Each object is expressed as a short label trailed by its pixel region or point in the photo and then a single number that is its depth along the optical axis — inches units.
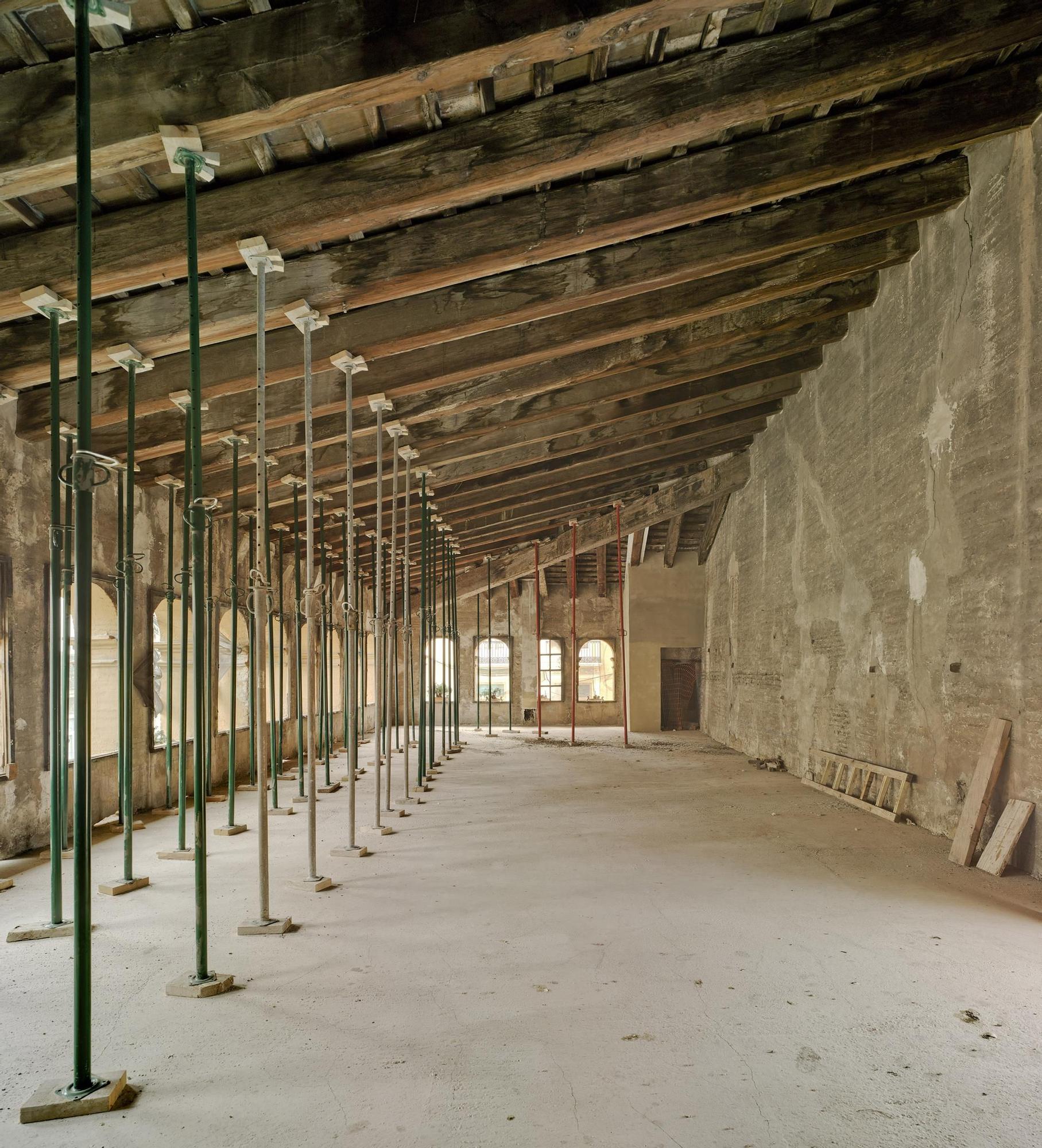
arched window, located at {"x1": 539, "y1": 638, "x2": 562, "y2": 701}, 744.3
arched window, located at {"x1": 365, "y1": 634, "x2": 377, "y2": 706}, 725.8
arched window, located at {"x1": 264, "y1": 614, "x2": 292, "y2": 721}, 461.1
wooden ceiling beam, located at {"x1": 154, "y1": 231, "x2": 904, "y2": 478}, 246.2
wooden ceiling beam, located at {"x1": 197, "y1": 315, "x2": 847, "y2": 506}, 321.7
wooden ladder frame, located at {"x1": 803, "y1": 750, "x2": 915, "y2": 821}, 267.0
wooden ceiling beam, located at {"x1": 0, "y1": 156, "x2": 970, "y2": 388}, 185.5
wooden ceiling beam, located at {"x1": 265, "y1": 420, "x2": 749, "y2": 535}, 416.2
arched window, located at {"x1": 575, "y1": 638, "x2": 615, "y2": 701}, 743.7
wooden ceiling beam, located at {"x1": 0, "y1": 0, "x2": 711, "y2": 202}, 127.4
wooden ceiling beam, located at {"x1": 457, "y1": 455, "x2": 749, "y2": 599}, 514.3
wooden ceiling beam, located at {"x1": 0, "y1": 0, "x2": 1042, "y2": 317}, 157.8
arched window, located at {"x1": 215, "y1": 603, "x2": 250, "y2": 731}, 400.8
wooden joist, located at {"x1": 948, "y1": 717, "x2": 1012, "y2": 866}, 206.1
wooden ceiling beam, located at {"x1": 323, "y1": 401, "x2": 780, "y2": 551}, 424.2
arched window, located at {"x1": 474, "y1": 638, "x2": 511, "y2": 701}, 759.1
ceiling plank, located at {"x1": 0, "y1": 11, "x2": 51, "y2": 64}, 120.9
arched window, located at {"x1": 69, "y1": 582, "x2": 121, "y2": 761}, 281.0
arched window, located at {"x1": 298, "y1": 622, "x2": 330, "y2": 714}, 514.9
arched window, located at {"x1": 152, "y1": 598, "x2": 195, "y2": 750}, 306.3
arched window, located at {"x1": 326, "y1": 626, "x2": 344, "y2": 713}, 607.2
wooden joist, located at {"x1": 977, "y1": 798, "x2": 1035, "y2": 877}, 195.0
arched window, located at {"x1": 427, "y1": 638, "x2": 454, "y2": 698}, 769.6
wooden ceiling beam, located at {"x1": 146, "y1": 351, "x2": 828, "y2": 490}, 295.6
